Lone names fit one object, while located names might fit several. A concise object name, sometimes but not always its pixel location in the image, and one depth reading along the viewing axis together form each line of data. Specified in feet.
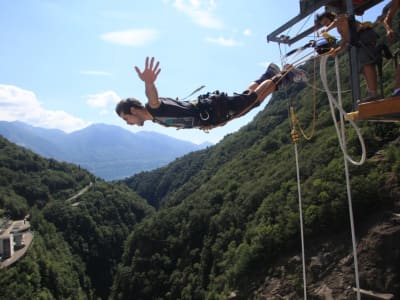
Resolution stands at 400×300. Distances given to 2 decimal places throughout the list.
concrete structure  122.93
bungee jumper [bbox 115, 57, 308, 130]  14.56
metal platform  14.08
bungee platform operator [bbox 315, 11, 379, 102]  12.10
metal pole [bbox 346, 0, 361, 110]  12.03
